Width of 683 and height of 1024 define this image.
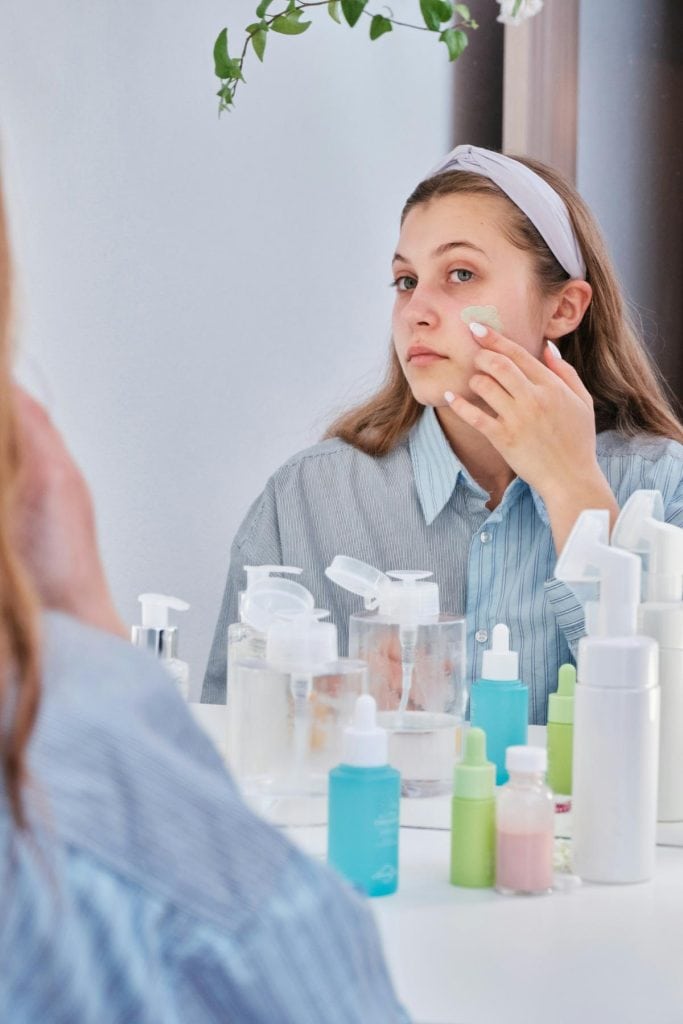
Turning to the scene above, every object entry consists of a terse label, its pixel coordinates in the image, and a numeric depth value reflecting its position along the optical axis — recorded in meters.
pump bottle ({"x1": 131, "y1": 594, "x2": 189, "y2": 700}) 1.51
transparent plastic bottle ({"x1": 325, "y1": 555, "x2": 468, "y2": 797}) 1.45
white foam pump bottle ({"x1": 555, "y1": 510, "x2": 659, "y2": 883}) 1.30
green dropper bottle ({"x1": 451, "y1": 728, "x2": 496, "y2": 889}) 1.30
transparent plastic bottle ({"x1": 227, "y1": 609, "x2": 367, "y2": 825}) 1.38
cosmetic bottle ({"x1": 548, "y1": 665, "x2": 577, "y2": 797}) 1.40
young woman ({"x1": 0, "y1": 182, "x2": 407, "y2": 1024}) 0.91
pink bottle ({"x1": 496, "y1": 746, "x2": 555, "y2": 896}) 1.29
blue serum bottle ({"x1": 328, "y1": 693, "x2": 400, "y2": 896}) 1.28
